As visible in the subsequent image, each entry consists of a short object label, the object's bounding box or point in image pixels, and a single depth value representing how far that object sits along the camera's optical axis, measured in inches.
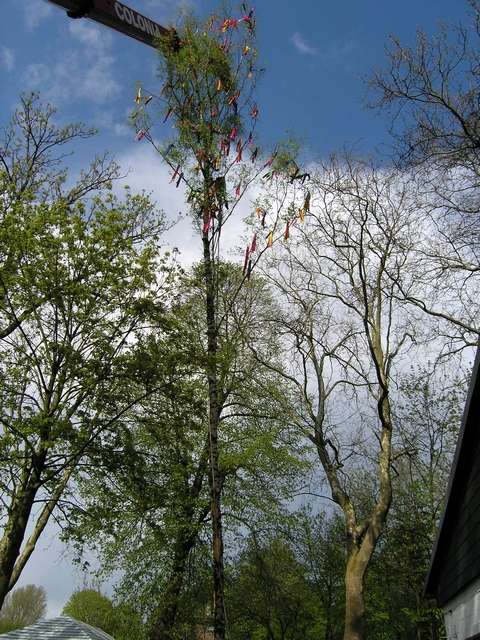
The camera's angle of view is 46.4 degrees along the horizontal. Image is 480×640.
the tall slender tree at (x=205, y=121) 452.1
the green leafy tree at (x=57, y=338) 442.6
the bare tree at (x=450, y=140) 324.5
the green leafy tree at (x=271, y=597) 791.1
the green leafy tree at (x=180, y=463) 498.3
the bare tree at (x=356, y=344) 557.0
